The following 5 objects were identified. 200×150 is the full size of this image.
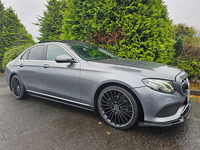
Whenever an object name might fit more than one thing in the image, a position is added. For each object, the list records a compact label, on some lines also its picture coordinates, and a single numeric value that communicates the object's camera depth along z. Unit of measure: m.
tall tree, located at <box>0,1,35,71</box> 11.10
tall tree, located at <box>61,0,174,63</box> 4.72
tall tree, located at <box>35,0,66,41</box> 10.06
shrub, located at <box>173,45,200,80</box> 5.59
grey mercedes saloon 2.00
